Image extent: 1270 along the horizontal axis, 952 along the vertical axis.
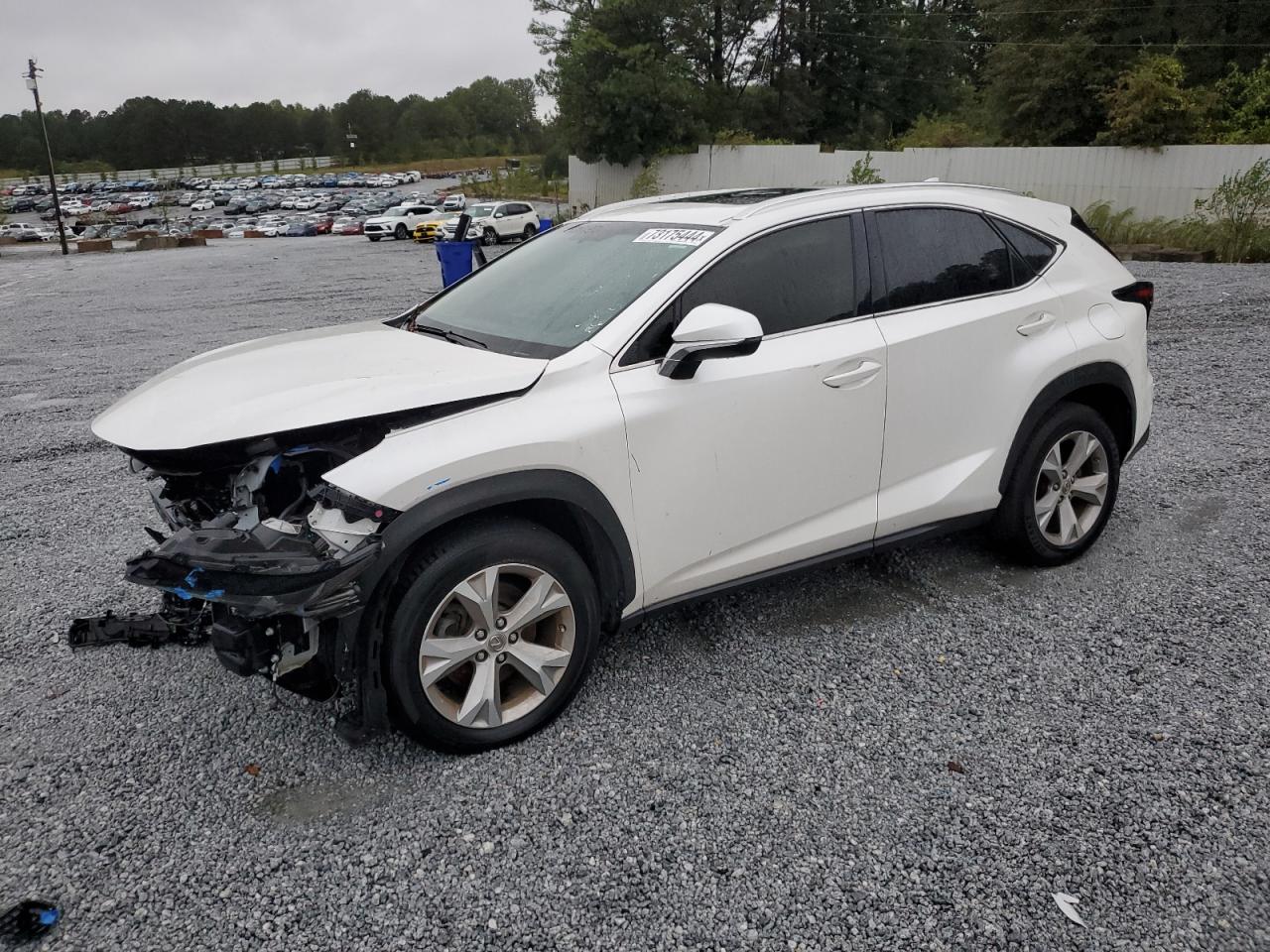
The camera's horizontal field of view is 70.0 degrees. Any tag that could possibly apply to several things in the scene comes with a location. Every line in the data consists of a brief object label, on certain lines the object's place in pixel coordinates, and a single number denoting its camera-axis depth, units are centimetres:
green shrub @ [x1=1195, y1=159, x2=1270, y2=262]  1591
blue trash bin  1139
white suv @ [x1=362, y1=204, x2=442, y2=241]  3697
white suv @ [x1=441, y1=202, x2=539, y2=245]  3084
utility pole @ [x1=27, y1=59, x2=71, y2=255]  3406
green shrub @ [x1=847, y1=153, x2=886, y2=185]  2297
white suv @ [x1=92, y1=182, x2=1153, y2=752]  266
